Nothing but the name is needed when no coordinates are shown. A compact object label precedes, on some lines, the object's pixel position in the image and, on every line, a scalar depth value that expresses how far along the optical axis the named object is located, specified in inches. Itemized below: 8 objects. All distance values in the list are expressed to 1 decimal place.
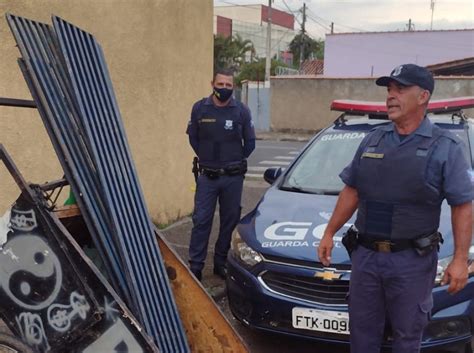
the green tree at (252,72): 1765.3
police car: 131.3
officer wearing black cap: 108.7
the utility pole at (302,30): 2106.3
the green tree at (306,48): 2728.8
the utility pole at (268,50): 1164.2
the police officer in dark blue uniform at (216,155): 185.5
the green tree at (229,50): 1868.8
